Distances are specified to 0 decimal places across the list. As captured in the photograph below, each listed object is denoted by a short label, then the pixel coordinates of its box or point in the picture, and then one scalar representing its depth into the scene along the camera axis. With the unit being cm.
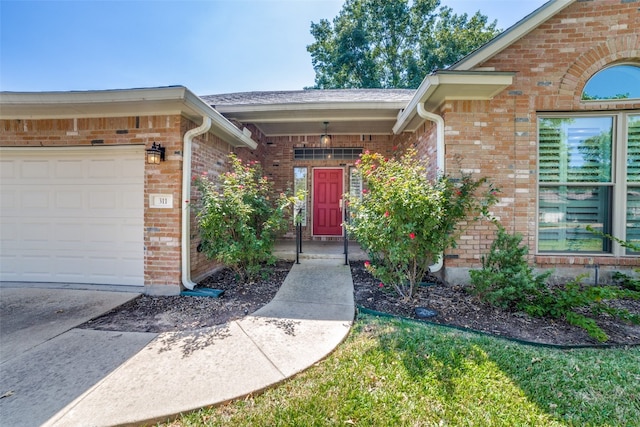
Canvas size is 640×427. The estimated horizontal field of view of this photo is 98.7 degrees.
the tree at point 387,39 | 1781
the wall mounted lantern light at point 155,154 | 403
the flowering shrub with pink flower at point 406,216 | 339
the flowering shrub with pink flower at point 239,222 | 409
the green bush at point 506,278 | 333
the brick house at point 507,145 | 415
